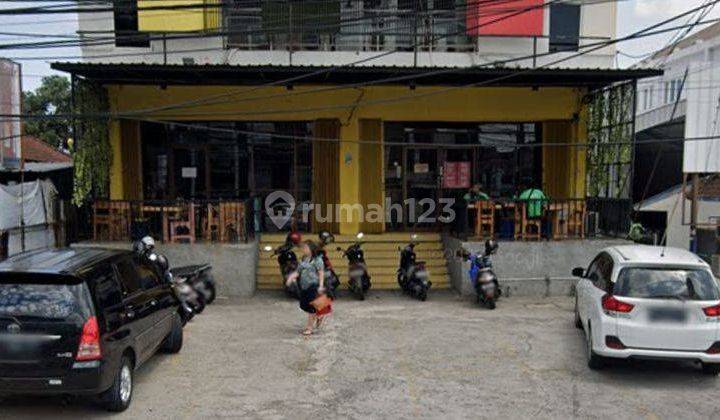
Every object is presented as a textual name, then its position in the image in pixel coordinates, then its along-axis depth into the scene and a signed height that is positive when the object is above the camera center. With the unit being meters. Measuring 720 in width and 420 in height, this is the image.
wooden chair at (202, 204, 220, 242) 12.55 -1.08
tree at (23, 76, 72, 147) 36.41 +4.27
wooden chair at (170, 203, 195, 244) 12.38 -1.08
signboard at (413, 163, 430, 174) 15.48 +0.17
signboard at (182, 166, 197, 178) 15.18 +0.03
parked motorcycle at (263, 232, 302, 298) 12.25 -1.84
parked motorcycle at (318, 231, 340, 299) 11.52 -2.03
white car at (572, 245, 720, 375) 6.89 -1.62
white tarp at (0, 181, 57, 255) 12.24 -0.89
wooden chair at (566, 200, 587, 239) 13.26 -0.99
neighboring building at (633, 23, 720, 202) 17.88 +2.16
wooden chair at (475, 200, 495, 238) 12.86 -0.90
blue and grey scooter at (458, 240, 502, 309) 11.35 -2.02
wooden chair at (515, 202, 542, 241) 12.91 -1.10
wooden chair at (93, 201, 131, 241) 12.85 -1.00
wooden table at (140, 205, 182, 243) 12.38 -0.81
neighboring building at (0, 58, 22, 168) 15.32 +1.84
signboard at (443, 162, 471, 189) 15.54 -0.01
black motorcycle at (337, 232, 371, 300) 12.02 -2.04
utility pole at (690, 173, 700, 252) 16.45 -0.70
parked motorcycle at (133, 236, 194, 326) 10.01 -1.86
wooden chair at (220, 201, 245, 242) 12.59 -1.01
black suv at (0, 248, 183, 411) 5.34 -1.46
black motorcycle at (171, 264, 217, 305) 10.67 -1.97
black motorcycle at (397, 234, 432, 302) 12.09 -2.11
